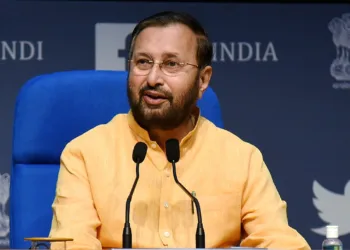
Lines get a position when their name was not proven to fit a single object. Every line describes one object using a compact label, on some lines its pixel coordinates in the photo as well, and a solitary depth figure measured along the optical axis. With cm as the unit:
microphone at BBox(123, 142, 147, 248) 499
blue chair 614
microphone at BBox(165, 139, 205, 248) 515
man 564
